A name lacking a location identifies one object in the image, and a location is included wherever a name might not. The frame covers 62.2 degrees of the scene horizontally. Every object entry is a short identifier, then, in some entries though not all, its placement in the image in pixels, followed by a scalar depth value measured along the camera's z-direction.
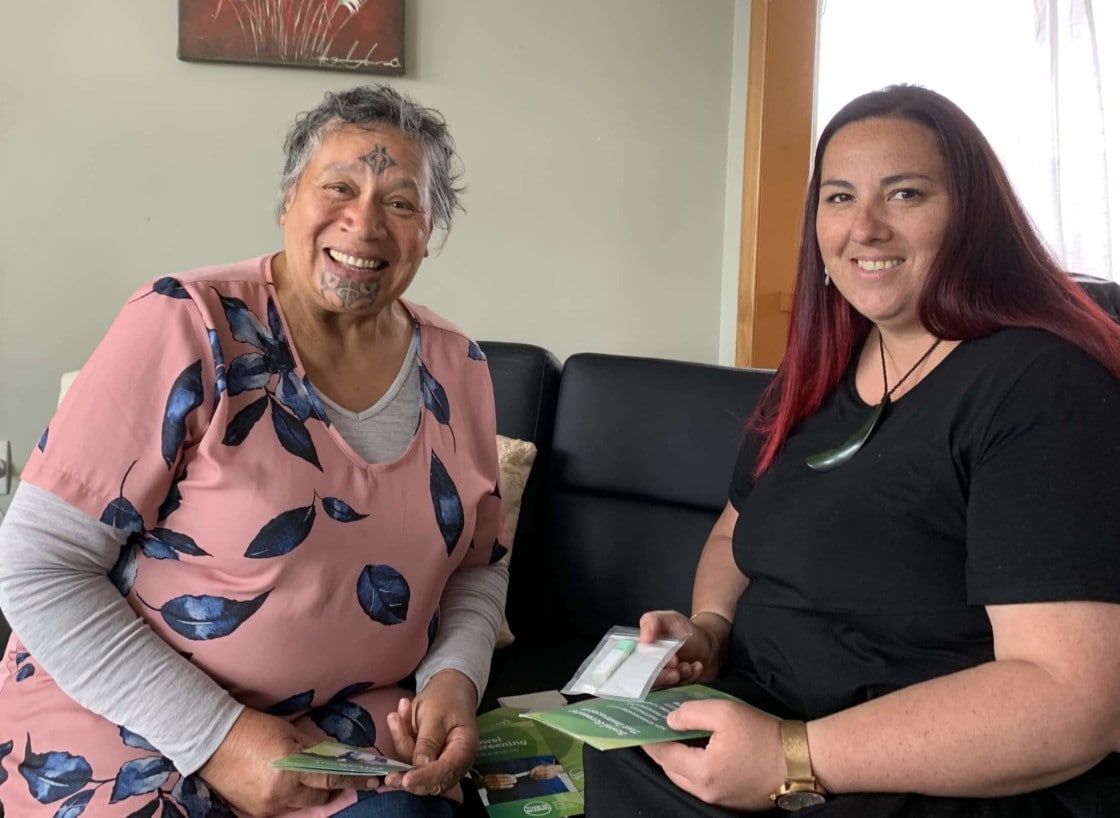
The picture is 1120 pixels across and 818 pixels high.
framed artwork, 2.08
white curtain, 2.32
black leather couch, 1.80
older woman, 1.02
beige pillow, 1.83
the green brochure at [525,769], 1.29
